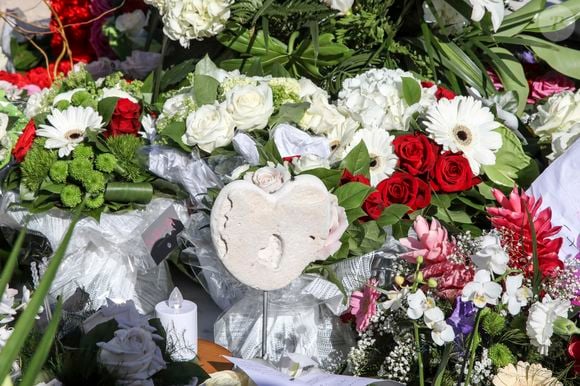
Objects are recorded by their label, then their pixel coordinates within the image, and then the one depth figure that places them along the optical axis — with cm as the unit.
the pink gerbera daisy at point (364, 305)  301
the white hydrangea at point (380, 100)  322
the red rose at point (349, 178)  308
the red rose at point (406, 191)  312
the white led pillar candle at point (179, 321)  292
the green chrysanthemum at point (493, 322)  284
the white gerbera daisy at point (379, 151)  316
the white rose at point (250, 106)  313
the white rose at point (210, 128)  313
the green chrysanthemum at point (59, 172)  316
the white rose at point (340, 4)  334
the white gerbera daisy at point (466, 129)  318
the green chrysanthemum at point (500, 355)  287
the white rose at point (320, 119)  318
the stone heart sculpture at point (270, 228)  290
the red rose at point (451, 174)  315
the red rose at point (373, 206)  308
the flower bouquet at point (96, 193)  318
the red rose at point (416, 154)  315
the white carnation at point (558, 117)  332
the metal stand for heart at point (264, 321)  301
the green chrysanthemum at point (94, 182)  315
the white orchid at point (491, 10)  332
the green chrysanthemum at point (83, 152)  318
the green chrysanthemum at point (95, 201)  317
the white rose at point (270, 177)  292
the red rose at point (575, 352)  288
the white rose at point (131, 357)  272
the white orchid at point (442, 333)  280
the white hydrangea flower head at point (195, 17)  335
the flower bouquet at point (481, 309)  281
